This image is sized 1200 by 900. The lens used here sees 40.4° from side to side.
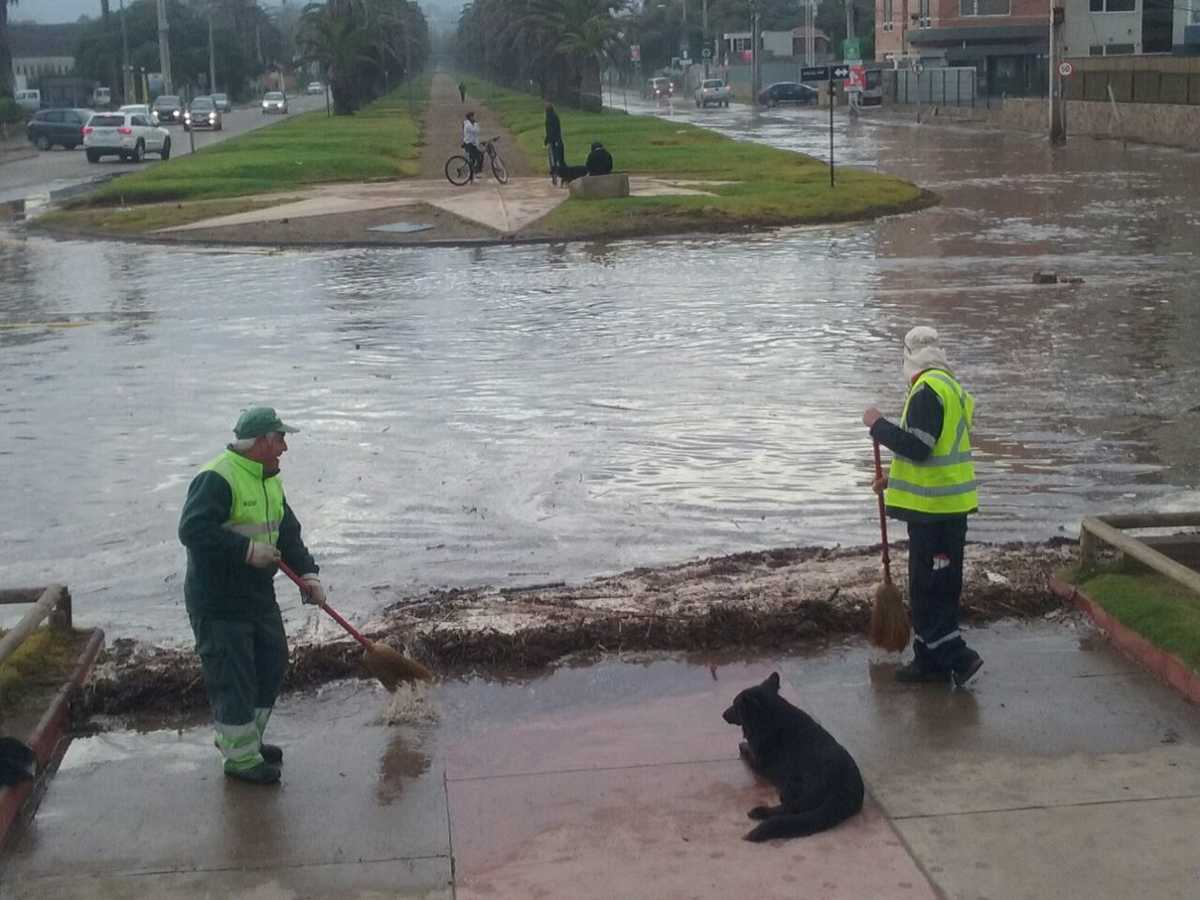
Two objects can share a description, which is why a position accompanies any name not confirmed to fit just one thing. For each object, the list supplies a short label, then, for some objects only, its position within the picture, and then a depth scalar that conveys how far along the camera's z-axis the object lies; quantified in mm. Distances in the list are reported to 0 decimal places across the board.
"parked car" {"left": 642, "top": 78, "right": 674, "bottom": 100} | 115750
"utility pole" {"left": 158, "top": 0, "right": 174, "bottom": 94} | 57297
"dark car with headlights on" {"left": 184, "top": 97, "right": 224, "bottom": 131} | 78375
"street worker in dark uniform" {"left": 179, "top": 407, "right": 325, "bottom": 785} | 5797
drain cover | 28314
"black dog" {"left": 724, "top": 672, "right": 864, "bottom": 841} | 5344
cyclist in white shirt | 36969
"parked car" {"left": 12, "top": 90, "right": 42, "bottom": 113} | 101375
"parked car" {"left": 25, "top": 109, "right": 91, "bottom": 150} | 65500
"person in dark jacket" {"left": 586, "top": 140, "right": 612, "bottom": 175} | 30641
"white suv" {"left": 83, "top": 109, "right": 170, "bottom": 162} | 53094
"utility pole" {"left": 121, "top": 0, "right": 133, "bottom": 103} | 86188
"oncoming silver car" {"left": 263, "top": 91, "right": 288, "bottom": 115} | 99688
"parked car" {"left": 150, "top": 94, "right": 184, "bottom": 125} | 79562
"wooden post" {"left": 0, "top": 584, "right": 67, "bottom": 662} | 6168
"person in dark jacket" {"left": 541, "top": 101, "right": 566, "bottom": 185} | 34469
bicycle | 37209
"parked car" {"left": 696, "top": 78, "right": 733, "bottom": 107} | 98938
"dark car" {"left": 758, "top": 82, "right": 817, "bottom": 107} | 98225
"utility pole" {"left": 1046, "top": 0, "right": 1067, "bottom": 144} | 48788
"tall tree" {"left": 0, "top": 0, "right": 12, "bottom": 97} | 87756
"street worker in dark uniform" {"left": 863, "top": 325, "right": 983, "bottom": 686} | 6562
